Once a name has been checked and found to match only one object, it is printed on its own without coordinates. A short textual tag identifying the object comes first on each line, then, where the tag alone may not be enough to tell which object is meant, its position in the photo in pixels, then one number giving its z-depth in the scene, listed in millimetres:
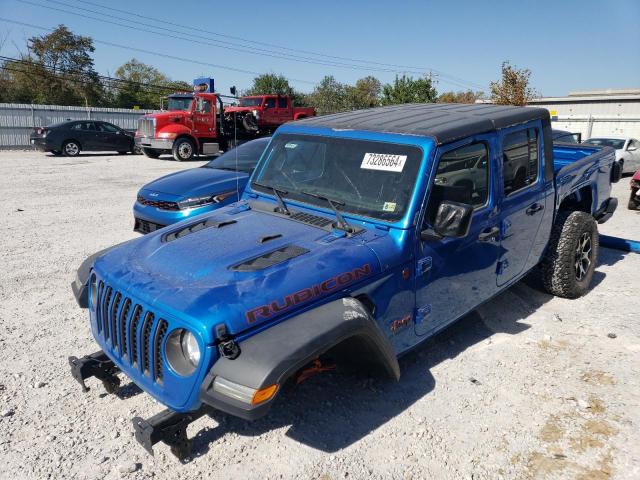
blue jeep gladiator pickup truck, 2387
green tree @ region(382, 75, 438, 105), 31953
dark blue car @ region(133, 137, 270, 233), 6375
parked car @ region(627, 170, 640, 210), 10081
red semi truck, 18547
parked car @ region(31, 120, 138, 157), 19547
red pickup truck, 21234
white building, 26453
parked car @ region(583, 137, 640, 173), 15812
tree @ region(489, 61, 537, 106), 30266
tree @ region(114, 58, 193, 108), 47281
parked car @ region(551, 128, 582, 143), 9330
